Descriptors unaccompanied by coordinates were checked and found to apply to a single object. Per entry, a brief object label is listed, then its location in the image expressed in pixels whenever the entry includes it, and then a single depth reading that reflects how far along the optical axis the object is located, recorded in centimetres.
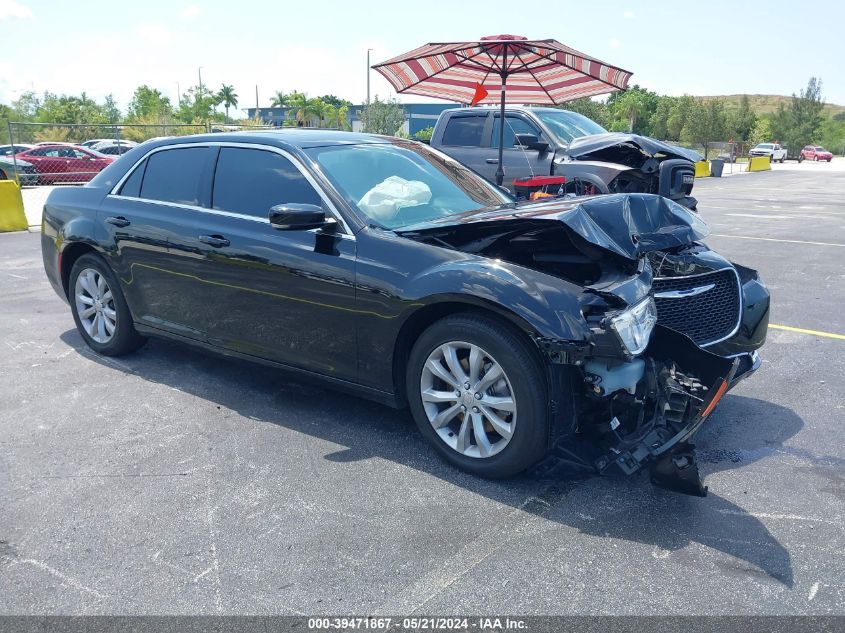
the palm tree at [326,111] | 7638
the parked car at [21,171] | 2134
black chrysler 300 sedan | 324
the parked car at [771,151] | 5550
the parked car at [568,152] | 934
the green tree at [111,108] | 7844
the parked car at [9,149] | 2389
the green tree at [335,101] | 8900
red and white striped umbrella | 801
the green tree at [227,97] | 10431
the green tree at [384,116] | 5752
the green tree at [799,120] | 7225
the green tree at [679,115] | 6358
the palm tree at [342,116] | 6812
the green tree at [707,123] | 5853
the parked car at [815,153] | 6414
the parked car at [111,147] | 2762
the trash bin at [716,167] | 3506
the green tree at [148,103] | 7341
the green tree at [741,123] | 5900
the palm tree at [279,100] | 9321
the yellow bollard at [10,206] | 1267
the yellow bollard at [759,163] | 4238
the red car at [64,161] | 2294
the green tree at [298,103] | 7750
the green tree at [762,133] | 7720
